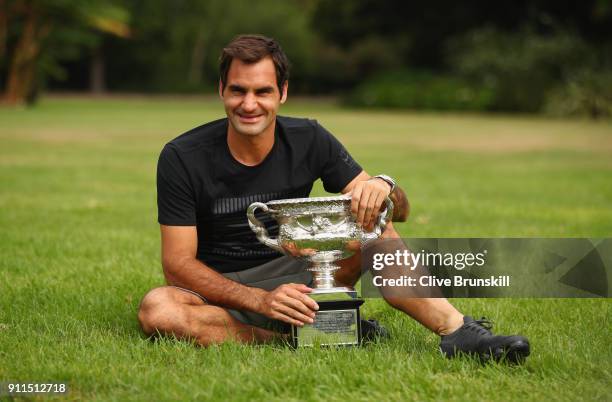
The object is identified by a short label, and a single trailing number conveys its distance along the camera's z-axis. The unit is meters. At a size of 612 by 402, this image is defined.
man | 3.68
